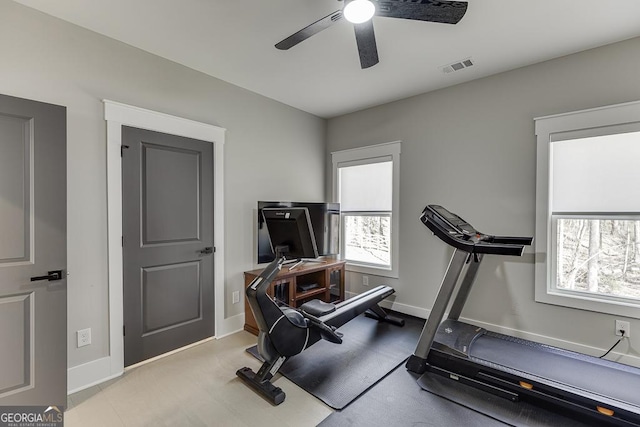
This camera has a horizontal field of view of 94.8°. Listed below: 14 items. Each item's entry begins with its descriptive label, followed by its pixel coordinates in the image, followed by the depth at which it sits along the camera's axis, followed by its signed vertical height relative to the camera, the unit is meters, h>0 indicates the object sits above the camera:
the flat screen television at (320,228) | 3.51 -0.23
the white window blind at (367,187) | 3.95 +0.33
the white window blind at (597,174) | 2.46 +0.33
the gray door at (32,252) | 1.82 -0.27
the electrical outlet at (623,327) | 2.43 -0.97
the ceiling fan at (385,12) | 1.56 +1.11
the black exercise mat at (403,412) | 1.88 -1.36
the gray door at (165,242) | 2.53 -0.29
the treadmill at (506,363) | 1.86 -1.16
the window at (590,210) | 2.47 +0.01
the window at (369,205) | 3.83 +0.09
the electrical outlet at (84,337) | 2.27 -0.98
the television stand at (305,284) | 3.29 -0.91
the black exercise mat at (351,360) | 2.22 -1.34
